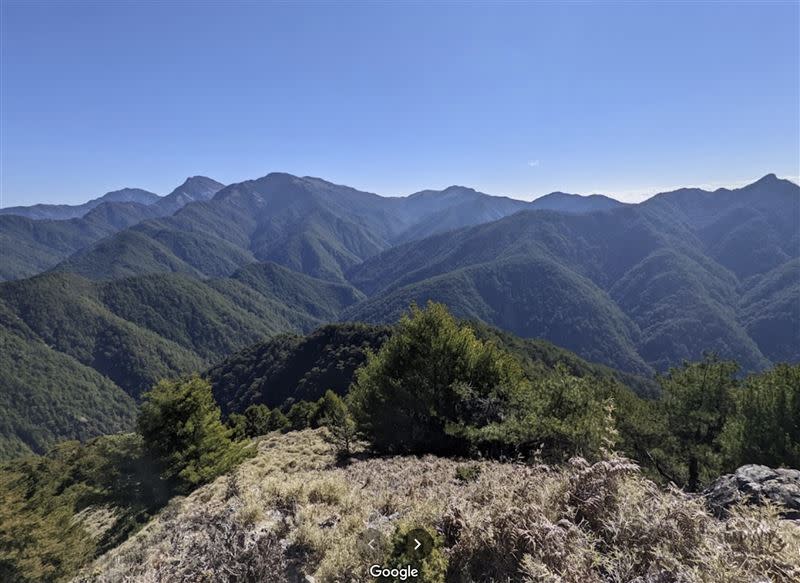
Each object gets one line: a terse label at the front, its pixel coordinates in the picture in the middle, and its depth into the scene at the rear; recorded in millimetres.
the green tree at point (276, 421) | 58762
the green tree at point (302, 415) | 48781
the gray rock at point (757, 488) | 7212
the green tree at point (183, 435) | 19922
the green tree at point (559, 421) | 12859
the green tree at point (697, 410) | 26481
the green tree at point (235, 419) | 56956
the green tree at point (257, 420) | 57125
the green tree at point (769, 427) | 20125
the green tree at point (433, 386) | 18609
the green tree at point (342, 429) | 21234
